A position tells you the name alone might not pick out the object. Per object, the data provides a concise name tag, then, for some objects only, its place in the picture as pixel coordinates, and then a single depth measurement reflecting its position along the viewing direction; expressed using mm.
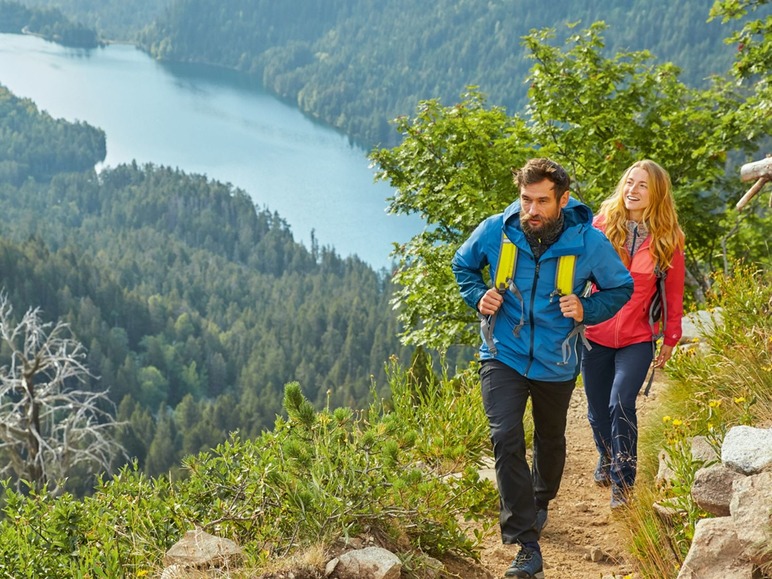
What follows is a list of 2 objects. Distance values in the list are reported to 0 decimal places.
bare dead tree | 21227
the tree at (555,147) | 10391
